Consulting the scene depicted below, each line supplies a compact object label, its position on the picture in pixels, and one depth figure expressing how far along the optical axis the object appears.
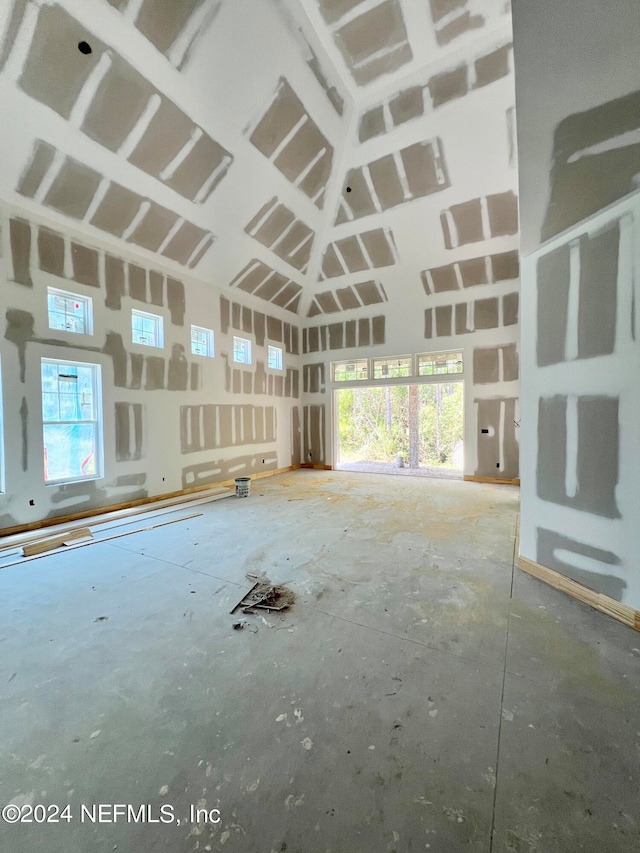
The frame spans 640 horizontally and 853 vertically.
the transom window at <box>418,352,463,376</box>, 7.39
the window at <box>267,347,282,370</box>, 8.23
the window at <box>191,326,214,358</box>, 6.29
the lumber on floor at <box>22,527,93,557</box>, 3.48
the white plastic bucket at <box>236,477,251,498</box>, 6.01
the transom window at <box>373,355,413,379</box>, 7.88
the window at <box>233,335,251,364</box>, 7.23
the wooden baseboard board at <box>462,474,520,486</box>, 6.78
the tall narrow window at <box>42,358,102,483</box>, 4.34
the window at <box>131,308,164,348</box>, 5.32
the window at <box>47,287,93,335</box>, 4.39
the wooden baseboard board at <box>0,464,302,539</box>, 4.05
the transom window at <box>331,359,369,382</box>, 8.56
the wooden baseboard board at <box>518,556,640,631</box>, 2.16
